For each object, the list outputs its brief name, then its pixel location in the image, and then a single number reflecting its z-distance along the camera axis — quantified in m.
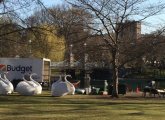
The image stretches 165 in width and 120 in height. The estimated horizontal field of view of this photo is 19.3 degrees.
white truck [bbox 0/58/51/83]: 47.50
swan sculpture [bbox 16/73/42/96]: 33.16
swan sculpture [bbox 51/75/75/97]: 33.03
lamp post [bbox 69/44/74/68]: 35.49
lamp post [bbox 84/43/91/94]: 35.90
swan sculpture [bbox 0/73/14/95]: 33.00
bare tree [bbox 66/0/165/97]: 32.72
